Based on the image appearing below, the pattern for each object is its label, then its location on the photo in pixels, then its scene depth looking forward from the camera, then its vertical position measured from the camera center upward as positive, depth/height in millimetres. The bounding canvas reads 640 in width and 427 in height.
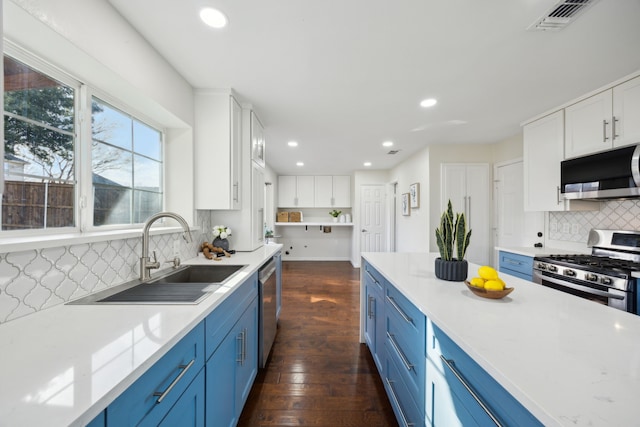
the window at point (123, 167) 1469 +311
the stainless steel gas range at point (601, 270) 1798 -451
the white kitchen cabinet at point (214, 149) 2199 +563
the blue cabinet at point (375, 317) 1794 -813
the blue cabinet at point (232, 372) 1122 -840
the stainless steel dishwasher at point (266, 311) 1938 -798
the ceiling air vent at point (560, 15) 1312 +1094
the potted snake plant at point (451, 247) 1399 -187
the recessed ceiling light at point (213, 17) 1354 +1084
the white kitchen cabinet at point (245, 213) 2465 +6
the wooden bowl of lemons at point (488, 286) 1076 -313
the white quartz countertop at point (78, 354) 503 -385
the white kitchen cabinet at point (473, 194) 3898 +308
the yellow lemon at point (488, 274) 1136 -271
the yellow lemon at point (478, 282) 1124 -307
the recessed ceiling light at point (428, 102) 2422 +1090
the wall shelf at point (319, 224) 6234 -251
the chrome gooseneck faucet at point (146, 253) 1466 -229
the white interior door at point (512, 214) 3340 +3
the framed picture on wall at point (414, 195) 4305 +336
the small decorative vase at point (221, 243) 2314 -271
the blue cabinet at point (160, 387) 626 -511
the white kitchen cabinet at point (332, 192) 6574 +569
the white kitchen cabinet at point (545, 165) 2584 +545
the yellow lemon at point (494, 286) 1078 -307
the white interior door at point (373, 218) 5937 -96
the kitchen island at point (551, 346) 497 -374
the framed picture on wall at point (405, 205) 4733 +171
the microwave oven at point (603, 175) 1933 +335
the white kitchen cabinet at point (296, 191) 6582 +592
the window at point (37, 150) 1043 +288
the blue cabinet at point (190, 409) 819 -689
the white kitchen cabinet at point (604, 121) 2004 +818
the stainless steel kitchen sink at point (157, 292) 1124 -392
